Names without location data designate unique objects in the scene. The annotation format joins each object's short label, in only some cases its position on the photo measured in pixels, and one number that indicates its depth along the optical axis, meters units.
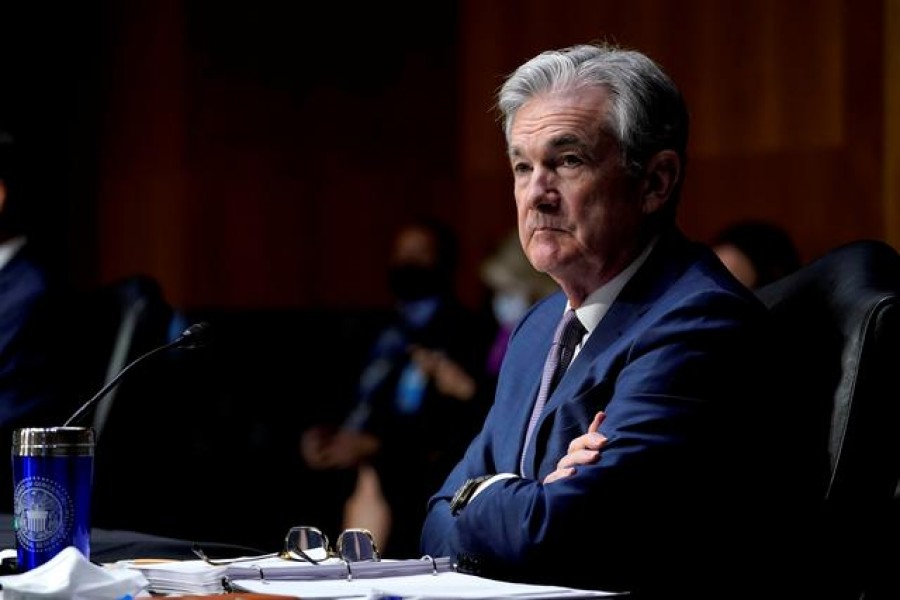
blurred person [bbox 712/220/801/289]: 7.69
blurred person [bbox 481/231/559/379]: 9.57
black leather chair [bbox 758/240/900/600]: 5.06
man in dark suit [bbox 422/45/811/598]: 5.08
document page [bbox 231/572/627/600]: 4.79
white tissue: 4.72
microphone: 5.03
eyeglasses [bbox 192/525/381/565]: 5.01
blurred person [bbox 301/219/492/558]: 8.37
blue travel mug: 4.89
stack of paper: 4.86
